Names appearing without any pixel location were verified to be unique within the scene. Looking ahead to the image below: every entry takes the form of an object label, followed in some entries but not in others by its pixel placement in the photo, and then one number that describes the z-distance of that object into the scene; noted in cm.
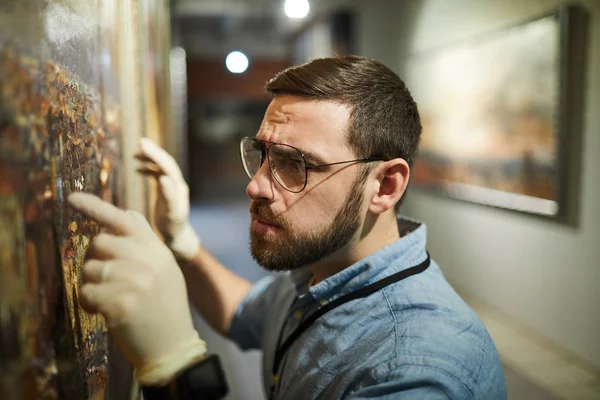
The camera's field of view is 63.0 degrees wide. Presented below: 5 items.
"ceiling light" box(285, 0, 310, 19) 541
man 83
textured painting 42
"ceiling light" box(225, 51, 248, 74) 717
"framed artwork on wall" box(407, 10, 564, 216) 336
